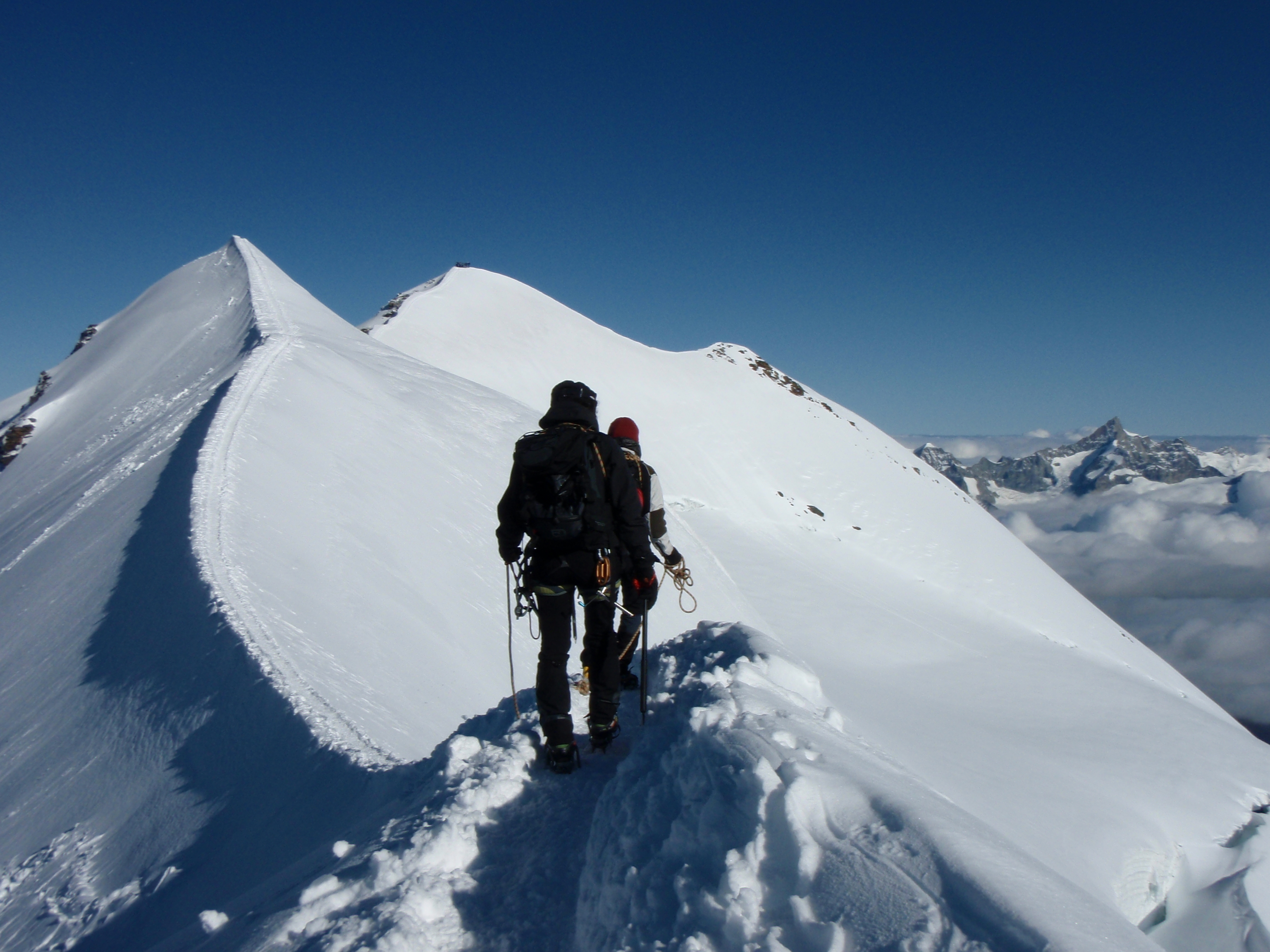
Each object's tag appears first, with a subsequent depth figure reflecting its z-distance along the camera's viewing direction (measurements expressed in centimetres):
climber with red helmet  459
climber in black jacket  408
